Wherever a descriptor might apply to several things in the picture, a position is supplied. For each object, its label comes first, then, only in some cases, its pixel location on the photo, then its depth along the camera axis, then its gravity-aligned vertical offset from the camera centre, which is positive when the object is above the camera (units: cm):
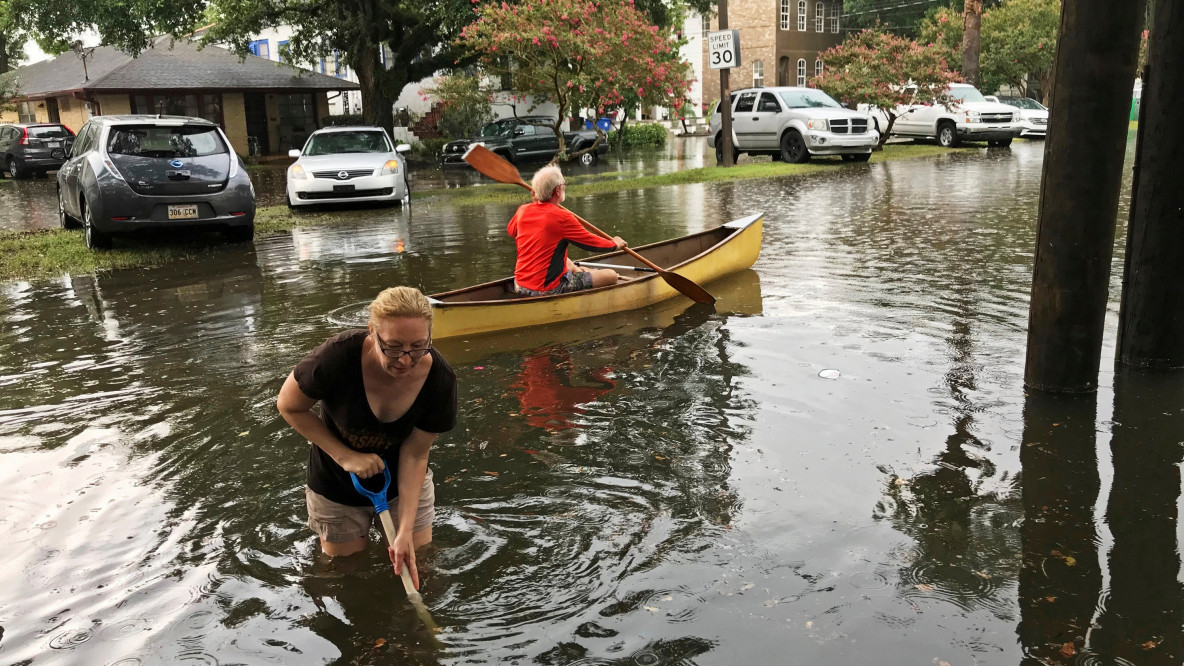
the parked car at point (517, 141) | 3095 -92
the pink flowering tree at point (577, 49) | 2167 +133
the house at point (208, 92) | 3594 +99
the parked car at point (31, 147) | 3200 -74
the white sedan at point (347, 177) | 1817 -110
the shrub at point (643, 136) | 4294 -119
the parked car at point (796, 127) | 2552 -59
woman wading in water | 347 -107
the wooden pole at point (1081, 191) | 562 -54
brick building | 5388 +351
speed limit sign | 2303 +128
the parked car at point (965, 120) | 3034 -62
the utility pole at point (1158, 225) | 607 -80
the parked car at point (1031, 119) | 3372 -70
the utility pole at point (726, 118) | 2519 -32
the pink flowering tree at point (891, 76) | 2862 +71
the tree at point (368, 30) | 2734 +233
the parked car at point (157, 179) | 1301 -76
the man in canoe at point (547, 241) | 849 -110
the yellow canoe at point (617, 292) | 834 -161
